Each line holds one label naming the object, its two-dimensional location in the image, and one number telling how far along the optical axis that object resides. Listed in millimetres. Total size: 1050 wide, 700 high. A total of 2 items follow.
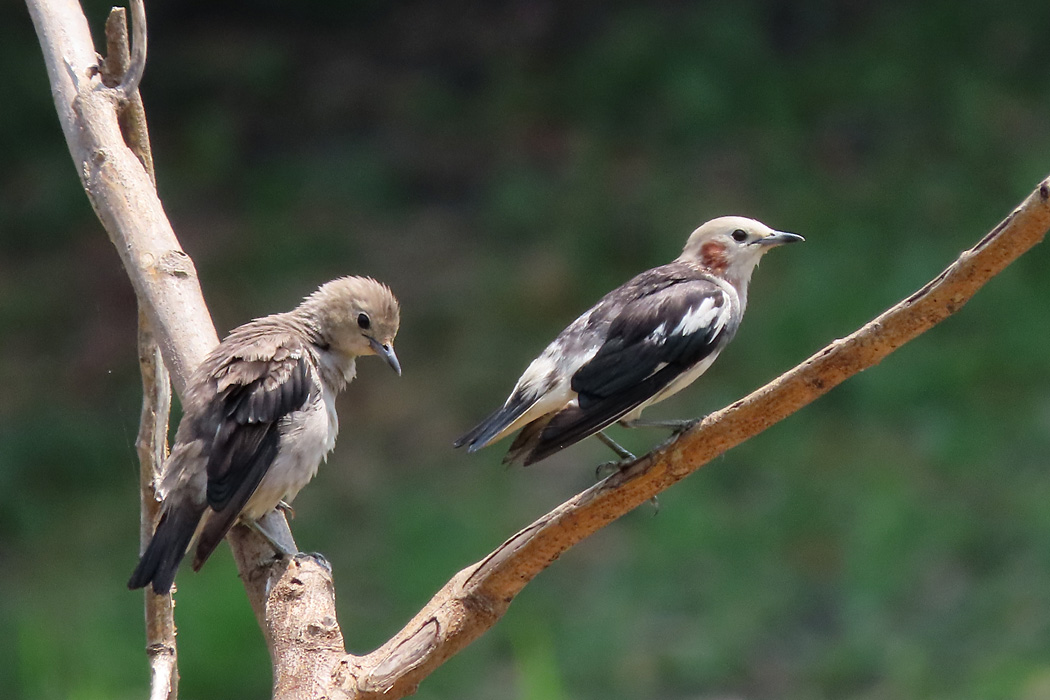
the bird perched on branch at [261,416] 6945
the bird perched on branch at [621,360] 7078
